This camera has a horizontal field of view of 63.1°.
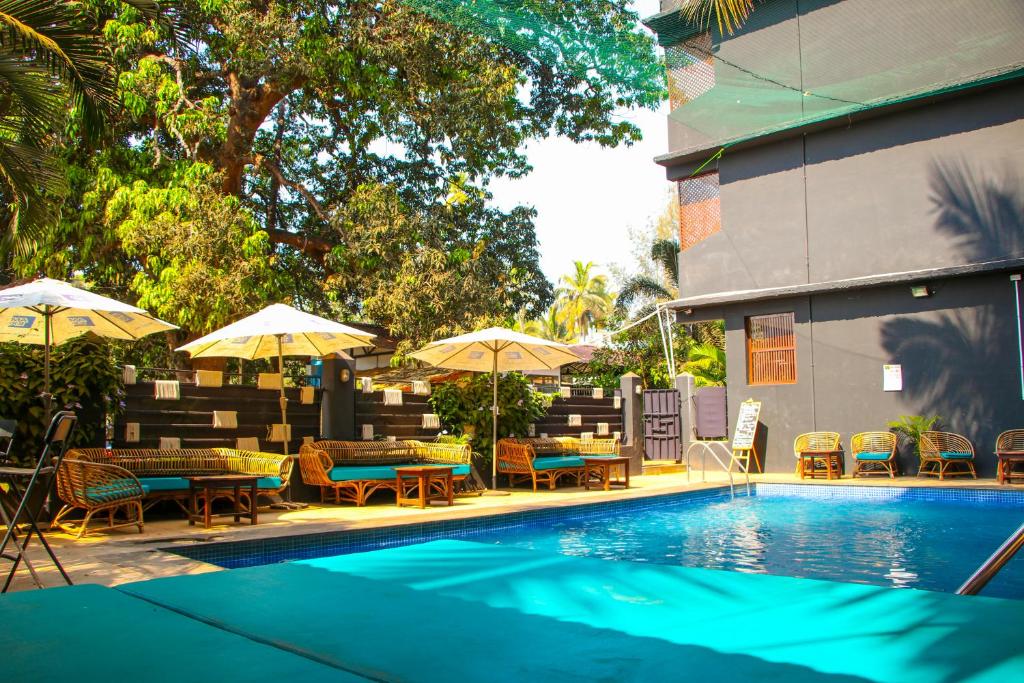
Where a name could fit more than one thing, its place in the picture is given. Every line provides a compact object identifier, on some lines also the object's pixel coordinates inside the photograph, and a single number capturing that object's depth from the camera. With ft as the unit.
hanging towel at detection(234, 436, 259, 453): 31.50
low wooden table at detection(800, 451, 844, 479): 42.50
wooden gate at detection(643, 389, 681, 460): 54.49
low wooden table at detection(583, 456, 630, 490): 37.01
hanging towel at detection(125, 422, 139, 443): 28.09
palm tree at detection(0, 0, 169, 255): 21.90
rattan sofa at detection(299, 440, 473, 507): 30.66
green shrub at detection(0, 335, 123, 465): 24.48
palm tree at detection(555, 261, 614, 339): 160.86
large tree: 44.37
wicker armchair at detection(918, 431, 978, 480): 39.29
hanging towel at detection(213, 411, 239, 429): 31.09
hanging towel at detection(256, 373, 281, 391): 32.60
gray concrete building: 40.24
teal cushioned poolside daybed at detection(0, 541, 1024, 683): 8.92
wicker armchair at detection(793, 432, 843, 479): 42.70
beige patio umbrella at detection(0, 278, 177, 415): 23.27
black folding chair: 13.32
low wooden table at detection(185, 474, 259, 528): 24.34
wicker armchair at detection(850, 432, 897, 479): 41.27
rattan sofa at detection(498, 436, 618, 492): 37.52
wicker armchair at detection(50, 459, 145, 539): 22.06
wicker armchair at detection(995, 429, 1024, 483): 36.60
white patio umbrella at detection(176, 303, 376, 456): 29.43
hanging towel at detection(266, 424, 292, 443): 32.20
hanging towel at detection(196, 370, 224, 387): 31.04
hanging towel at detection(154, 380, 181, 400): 29.45
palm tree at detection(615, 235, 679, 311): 86.17
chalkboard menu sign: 44.93
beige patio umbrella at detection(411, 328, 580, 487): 35.12
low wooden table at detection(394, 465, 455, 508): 29.81
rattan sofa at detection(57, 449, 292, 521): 25.12
